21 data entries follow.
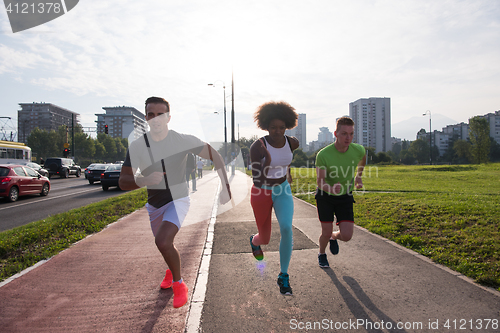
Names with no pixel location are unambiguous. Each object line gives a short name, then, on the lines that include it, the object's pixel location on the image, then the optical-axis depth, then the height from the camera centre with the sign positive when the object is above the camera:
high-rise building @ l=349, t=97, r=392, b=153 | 123.50 +16.69
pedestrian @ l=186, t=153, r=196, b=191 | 16.39 -0.99
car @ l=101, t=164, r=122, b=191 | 17.33 -0.88
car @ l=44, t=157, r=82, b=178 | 30.20 -0.43
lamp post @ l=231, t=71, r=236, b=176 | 27.18 +2.39
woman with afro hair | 3.41 -0.26
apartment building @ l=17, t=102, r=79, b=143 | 150.80 +24.72
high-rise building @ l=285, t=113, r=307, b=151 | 107.65 +11.65
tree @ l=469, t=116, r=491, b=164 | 53.65 +3.56
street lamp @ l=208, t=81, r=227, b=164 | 30.99 +3.10
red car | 12.34 -0.83
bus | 24.25 +0.87
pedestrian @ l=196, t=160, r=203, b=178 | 23.46 -0.48
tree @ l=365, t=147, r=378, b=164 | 57.09 +0.10
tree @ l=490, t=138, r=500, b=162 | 88.75 +1.55
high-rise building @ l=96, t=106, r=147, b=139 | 158.88 +23.36
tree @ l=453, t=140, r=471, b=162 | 83.56 +2.93
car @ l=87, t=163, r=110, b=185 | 21.42 -0.83
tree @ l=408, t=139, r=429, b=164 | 105.56 +3.13
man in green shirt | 3.93 -0.26
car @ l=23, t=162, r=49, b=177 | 24.71 -0.43
